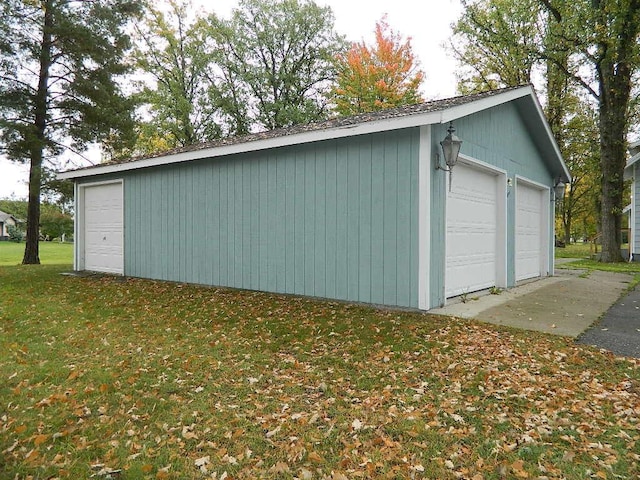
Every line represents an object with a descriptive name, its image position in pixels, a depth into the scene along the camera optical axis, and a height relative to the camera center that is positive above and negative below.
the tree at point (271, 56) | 23.56 +10.89
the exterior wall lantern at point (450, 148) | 5.30 +1.22
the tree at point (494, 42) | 14.57 +8.47
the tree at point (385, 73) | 19.91 +8.34
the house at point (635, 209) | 13.48 +1.10
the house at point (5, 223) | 46.17 +1.96
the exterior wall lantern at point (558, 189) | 9.77 +1.26
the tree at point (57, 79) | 10.64 +4.49
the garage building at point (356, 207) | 5.40 +0.57
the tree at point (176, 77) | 22.08 +9.30
